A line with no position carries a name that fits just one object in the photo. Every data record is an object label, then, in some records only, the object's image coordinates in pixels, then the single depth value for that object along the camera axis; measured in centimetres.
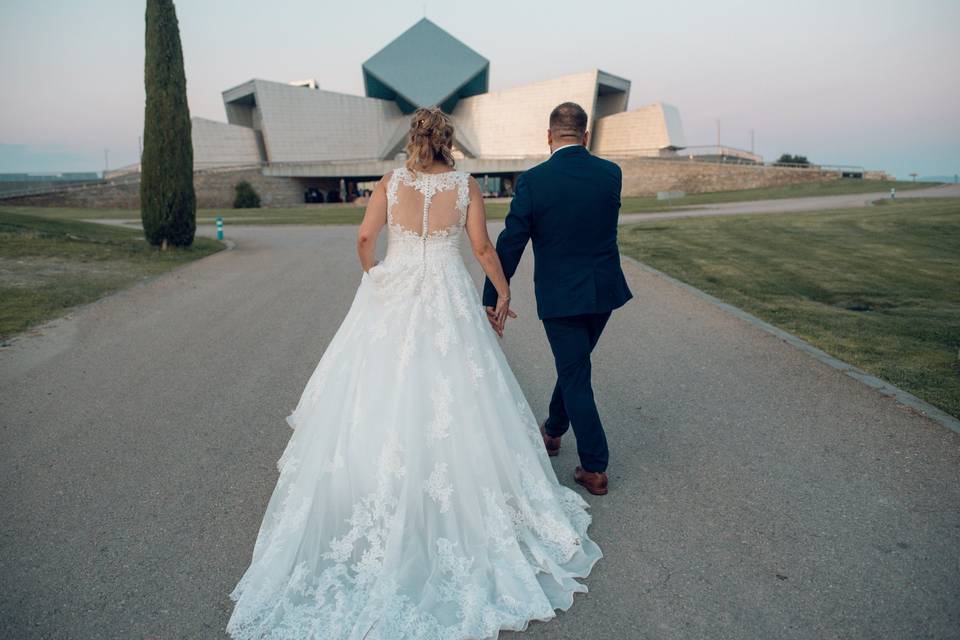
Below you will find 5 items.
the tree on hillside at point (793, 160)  6098
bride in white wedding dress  276
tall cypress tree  1505
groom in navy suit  358
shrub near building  4703
